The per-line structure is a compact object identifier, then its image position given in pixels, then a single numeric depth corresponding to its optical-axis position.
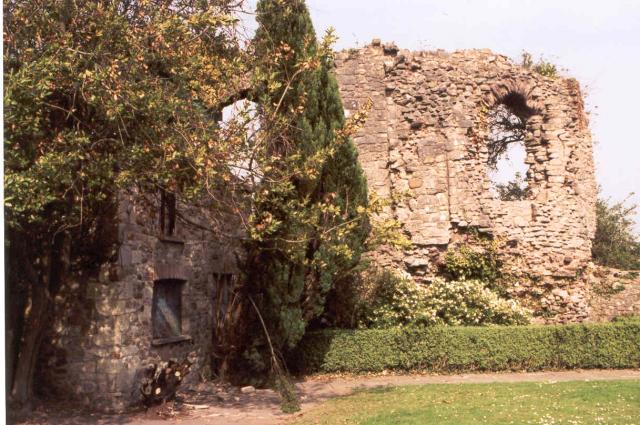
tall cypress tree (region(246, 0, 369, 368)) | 13.72
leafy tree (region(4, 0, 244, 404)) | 8.88
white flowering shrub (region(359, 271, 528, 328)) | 17.62
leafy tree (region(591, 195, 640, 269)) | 28.92
